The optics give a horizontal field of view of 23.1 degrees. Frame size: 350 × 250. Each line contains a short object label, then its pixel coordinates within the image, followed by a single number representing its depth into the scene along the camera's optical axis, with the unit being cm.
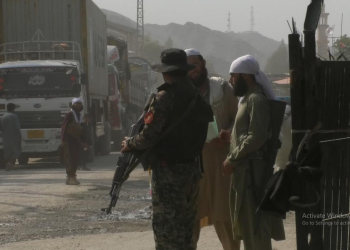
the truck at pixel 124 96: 2973
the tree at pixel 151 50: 15188
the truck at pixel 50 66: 2027
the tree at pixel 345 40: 4581
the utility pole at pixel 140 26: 11594
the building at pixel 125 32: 11812
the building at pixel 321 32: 10491
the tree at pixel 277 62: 17634
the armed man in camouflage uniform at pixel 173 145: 558
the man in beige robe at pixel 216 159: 643
